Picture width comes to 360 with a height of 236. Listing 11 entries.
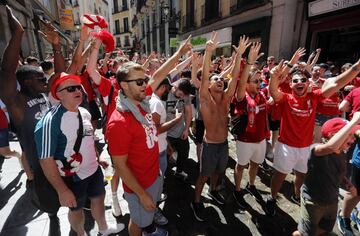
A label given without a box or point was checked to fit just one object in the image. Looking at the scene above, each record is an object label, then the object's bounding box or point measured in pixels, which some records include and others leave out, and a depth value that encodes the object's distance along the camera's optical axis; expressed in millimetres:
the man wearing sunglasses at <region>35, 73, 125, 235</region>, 1892
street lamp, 13232
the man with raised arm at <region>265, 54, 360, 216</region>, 2953
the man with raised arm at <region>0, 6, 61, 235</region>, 2389
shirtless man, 2965
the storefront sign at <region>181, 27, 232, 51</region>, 16625
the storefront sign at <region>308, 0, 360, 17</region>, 8481
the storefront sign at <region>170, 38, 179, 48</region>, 16484
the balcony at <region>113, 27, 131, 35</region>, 55106
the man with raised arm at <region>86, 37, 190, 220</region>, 2752
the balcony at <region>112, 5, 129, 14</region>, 54062
